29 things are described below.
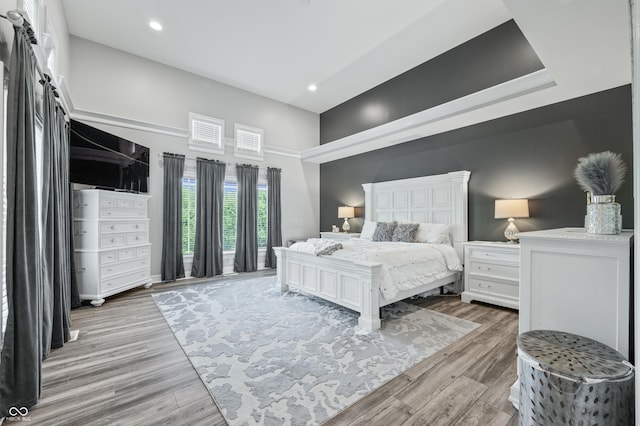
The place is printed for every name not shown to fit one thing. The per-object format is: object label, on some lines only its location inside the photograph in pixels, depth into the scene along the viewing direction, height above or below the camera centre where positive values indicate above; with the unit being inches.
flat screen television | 139.6 +28.7
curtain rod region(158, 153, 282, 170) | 194.1 +39.7
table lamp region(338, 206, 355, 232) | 241.3 -1.7
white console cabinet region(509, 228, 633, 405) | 53.2 -15.7
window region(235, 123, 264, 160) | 229.1 +60.9
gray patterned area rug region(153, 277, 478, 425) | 69.2 -48.4
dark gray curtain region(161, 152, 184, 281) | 192.2 -7.3
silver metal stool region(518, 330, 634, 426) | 46.1 -30.2
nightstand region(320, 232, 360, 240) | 232.5 -20.5
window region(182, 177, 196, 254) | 206.4 -2.3
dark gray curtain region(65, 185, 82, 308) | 130.6 -28.1
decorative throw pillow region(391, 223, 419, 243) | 172.6 -13.2
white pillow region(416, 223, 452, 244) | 165.8 -13.1
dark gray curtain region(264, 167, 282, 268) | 242.4 -3.1
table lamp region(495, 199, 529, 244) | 138.6 +1.1
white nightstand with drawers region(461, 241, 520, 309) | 134.2 -31.5
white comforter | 121.4 -24.1
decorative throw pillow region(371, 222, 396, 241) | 182.8 -13.3
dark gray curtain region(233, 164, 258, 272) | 225.8 -9.9
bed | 114.1 -23.2
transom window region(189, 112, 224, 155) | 207.9 +61.2
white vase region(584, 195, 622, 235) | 61.7 -0.5
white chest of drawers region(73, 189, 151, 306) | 140.6 -17.5
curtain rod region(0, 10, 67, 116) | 65.4 +47.2
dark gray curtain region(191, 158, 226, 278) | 205.5 -6.9
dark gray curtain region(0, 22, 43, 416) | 63.7 -10.1
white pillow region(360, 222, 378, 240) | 202.4 -13.9
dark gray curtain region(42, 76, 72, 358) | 89.7 -9.2
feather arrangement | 62.8 +9.6
